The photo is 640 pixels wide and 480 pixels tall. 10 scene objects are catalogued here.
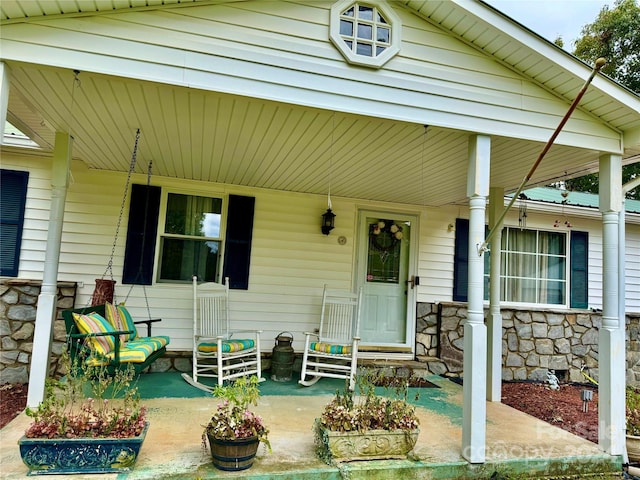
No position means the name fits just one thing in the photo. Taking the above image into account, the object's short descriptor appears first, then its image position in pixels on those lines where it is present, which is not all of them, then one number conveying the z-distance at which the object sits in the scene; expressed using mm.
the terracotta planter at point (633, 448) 3178
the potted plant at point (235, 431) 2357
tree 10719
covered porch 2406
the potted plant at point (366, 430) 2553
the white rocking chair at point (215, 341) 4250
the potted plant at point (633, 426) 3188
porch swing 3039
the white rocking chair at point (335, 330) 4582
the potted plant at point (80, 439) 2186
